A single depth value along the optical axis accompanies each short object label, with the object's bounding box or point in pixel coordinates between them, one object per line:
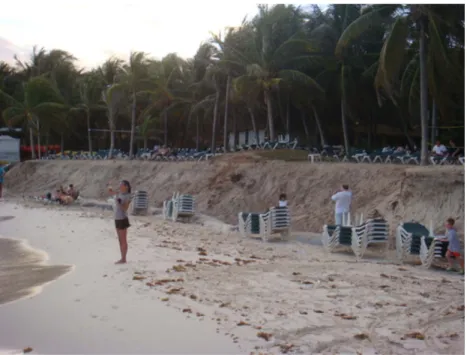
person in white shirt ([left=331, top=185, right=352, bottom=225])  11.62
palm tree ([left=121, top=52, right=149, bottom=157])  32.22
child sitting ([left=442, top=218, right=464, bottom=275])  8.60
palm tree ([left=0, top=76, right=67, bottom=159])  37.81
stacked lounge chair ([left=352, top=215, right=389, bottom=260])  9.78
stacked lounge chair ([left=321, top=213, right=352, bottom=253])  10.13
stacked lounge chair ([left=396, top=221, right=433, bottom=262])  9.33
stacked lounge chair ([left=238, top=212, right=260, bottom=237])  12.28
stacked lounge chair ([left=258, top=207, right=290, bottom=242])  11.84
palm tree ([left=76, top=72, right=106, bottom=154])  39.28
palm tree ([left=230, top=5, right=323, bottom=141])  23.50
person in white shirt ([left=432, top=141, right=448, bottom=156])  16.92
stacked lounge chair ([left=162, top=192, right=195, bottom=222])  16.39
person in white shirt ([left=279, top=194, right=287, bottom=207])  12.67
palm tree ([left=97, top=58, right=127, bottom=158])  33.12
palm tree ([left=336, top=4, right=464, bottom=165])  15.43
